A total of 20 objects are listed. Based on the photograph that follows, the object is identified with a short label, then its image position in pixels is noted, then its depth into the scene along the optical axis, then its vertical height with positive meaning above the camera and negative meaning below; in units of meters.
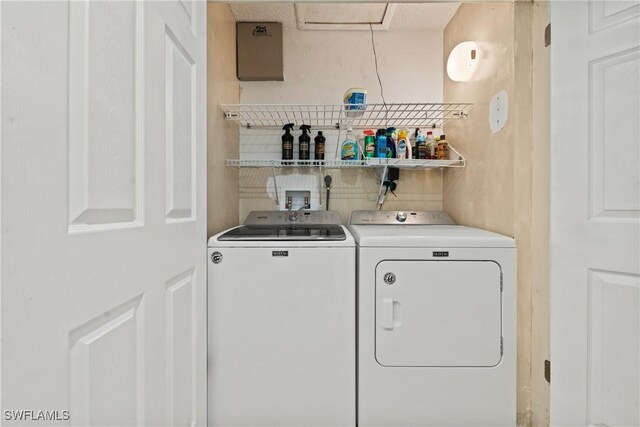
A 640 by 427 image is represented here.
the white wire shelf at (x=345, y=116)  2.05 +0.69
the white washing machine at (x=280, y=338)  1.39 -0.59
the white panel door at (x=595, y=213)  1.11 +0.00
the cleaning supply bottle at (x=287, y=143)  2.14 +0.49
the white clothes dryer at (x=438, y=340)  1.37 -0.59
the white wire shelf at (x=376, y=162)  1.89 +0.32
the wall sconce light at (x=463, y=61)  1.83 +0.95
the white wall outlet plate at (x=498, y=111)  1.50 +0.52
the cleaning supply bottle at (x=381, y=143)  2.01 +0.46
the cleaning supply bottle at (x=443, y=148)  2.10 +0.45
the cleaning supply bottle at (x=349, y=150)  2.07 +0.43
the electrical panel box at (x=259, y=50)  2.16 +1.16
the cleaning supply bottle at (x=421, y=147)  2.12 +0.46
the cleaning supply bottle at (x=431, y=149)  2.14 +0.45
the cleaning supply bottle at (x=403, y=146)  2.09 +0.46
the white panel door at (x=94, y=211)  0.48 +0.00
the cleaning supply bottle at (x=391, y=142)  2.07 +0.48
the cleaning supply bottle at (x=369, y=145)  2.08 +0.46
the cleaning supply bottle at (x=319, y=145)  2.16 +0.48
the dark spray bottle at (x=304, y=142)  2.15 +0.50
